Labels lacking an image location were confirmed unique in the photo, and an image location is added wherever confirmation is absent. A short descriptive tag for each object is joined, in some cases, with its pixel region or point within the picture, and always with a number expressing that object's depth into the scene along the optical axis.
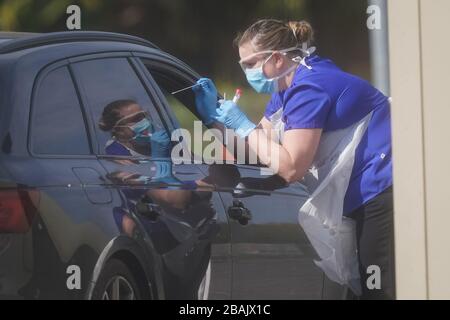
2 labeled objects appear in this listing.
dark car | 8.93
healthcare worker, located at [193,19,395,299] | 9.93
